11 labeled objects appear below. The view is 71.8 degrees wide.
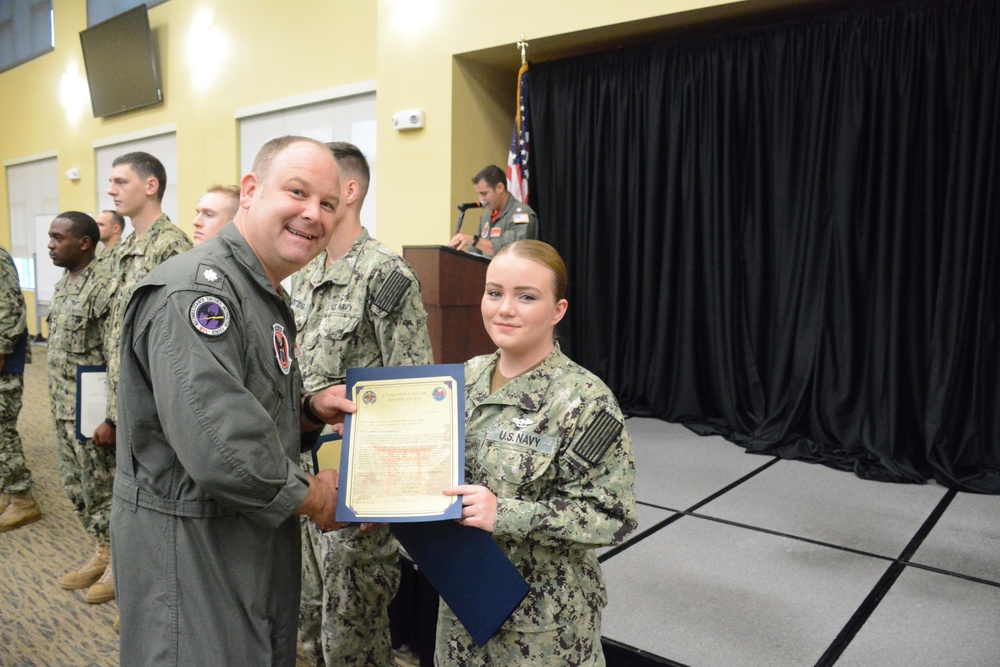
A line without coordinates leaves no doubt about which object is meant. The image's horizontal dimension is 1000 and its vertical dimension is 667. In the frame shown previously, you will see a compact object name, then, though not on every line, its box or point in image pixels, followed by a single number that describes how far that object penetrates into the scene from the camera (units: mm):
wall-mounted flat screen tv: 7645
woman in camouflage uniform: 1164
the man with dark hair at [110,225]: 4171
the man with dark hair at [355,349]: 1716
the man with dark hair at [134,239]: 2488
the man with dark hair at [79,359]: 2650
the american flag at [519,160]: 5027
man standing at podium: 4480
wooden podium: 3297
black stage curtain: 3551
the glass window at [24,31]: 9672
